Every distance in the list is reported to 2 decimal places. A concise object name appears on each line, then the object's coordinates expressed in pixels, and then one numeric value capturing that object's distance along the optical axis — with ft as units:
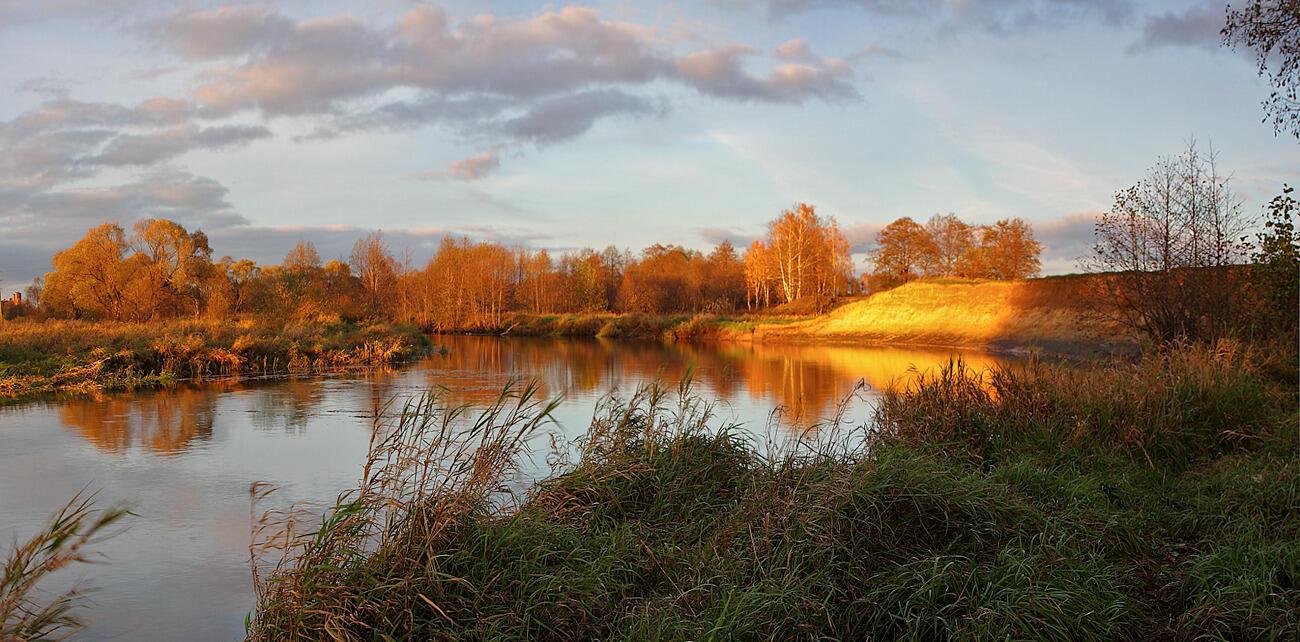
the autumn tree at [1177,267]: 43.50
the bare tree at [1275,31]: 31.09
